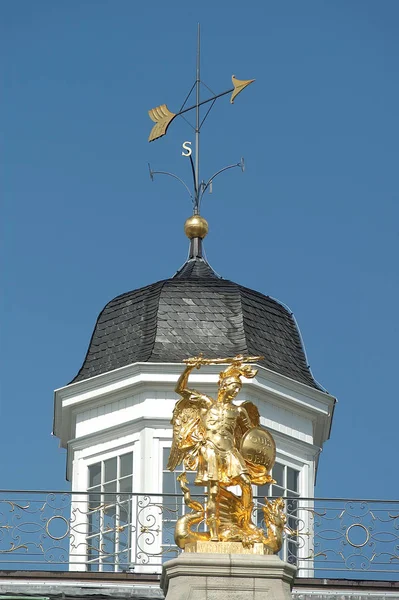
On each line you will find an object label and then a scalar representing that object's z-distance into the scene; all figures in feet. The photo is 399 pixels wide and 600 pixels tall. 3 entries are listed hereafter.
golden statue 108.58
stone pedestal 106.22
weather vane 143.13
